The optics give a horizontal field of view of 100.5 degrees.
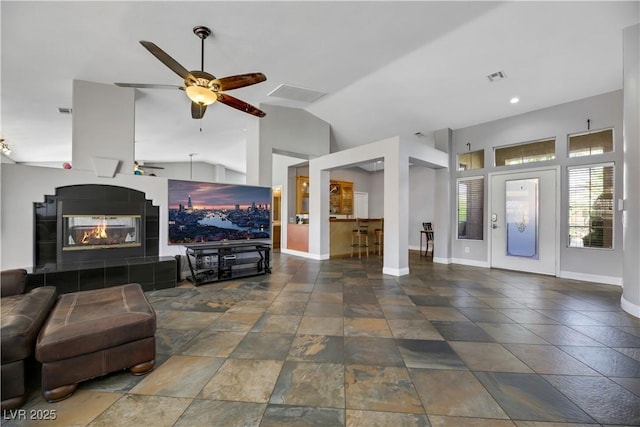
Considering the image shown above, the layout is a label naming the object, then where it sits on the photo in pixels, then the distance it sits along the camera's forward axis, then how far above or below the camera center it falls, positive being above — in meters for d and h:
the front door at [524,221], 5.02 -0.10
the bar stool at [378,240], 7.76 -0.75
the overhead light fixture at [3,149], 5.25 +1.28
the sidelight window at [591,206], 4.41 +0.17
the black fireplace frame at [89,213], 3.79 -0.02
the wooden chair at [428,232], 7.58 -0.48
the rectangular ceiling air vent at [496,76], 4.39 +2.34
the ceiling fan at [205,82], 2.79 +1.47
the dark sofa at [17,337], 1.48 -0.73
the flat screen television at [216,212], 4.71 +0.03
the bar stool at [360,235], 7.22 -0.58
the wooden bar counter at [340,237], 6.99 -0.59
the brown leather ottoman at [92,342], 1.58 -0.82
